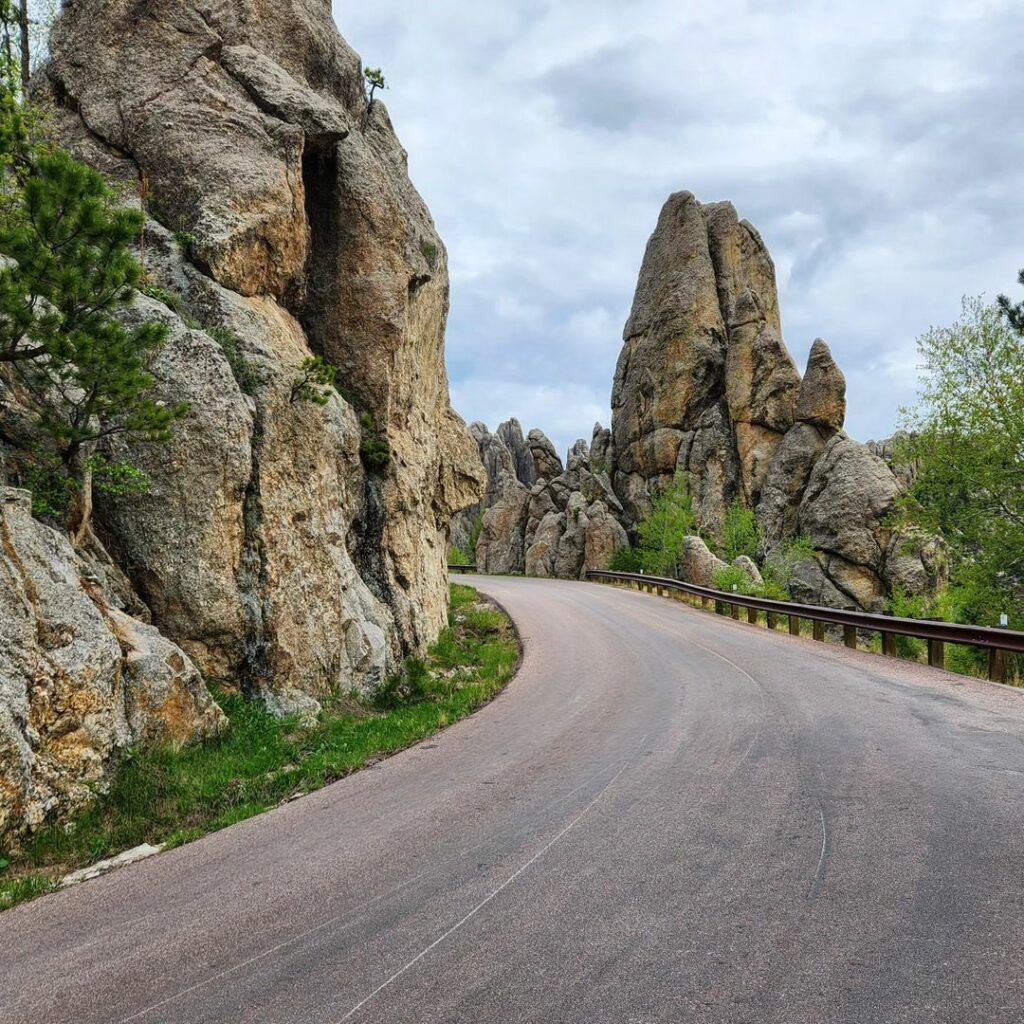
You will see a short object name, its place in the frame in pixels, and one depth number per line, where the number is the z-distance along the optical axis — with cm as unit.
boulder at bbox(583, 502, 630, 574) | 4916
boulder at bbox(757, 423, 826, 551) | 4306
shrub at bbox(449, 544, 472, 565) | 5788
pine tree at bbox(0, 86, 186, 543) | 604
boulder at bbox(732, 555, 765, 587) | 3102
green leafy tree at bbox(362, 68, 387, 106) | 1797
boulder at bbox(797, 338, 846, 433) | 4262
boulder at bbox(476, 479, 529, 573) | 5766
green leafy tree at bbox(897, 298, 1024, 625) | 1922
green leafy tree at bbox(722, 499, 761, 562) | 4197
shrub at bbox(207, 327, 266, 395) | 1085
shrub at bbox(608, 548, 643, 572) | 4743
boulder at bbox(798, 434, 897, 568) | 3547
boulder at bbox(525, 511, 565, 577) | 5206
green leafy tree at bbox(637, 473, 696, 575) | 4278
